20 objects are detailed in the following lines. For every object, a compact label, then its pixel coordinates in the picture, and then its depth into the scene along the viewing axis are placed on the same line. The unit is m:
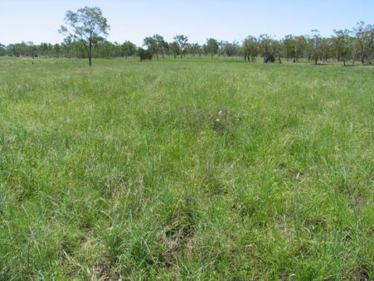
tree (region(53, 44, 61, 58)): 128.62
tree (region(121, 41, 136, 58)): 124.25
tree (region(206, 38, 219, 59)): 148.25
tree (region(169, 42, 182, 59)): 127.07
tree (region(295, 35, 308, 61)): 87.88
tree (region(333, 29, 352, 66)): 78.44
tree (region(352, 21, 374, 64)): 72.25
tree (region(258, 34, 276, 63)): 94.38
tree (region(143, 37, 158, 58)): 106.05
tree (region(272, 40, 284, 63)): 92.76
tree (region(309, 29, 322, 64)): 84.31
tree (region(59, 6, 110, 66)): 40.75
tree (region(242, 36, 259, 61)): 98.19
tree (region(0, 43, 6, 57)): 178.12
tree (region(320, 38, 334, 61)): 82.56
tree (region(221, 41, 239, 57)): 152.00
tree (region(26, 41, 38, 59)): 144.75
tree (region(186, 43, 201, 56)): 137.52
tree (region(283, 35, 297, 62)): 89.31
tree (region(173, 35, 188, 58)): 126.25
